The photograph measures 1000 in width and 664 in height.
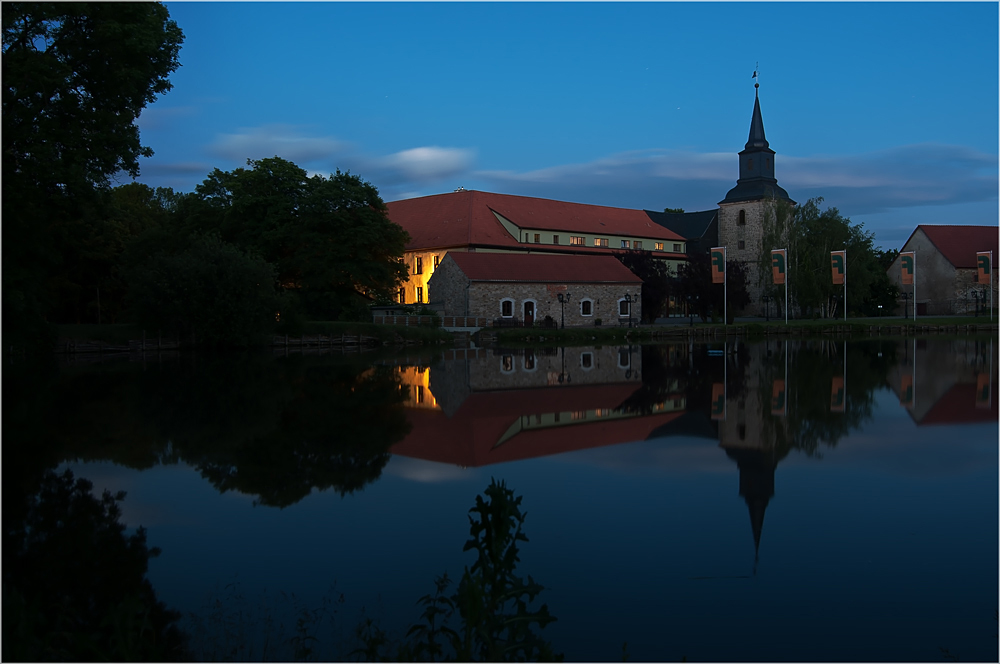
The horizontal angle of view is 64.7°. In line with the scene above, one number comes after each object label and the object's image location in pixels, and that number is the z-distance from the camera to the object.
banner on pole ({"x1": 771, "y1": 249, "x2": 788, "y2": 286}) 49.16
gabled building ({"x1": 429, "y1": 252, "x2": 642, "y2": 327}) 45.56
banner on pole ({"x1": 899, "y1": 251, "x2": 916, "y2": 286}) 51.59
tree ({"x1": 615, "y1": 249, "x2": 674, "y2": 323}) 52.06
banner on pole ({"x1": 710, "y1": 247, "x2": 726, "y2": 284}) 47.28
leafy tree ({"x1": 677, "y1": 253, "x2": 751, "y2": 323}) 51.44
